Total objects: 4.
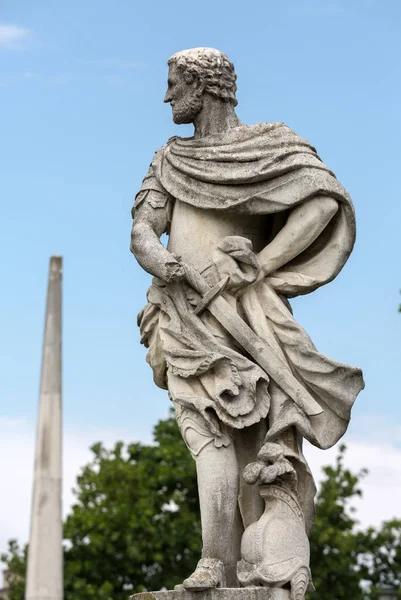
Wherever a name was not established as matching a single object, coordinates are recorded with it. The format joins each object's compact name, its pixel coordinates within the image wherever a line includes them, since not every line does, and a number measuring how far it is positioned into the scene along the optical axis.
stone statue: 10.77
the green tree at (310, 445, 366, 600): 34.66
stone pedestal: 10.33
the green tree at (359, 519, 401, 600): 36.91
